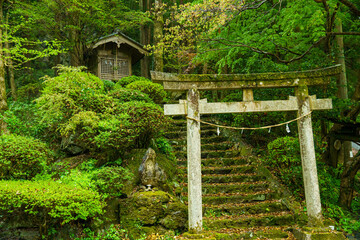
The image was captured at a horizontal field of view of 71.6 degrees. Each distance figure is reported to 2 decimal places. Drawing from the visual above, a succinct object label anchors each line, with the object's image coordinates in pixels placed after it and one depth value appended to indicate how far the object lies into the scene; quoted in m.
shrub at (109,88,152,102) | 8.43
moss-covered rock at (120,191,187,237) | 5.41
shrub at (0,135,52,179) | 5.28
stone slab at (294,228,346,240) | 4.98
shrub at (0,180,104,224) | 4.29
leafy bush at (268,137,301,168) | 7.23
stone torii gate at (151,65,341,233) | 5.18
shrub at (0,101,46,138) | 7.55
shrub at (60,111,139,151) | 6.23
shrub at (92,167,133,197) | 5.42
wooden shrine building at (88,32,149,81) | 15.75
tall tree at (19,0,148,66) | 12.05
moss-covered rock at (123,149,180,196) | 6.25
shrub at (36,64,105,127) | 6.79
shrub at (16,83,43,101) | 13.66
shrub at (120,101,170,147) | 6.70
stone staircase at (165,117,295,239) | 5.77
